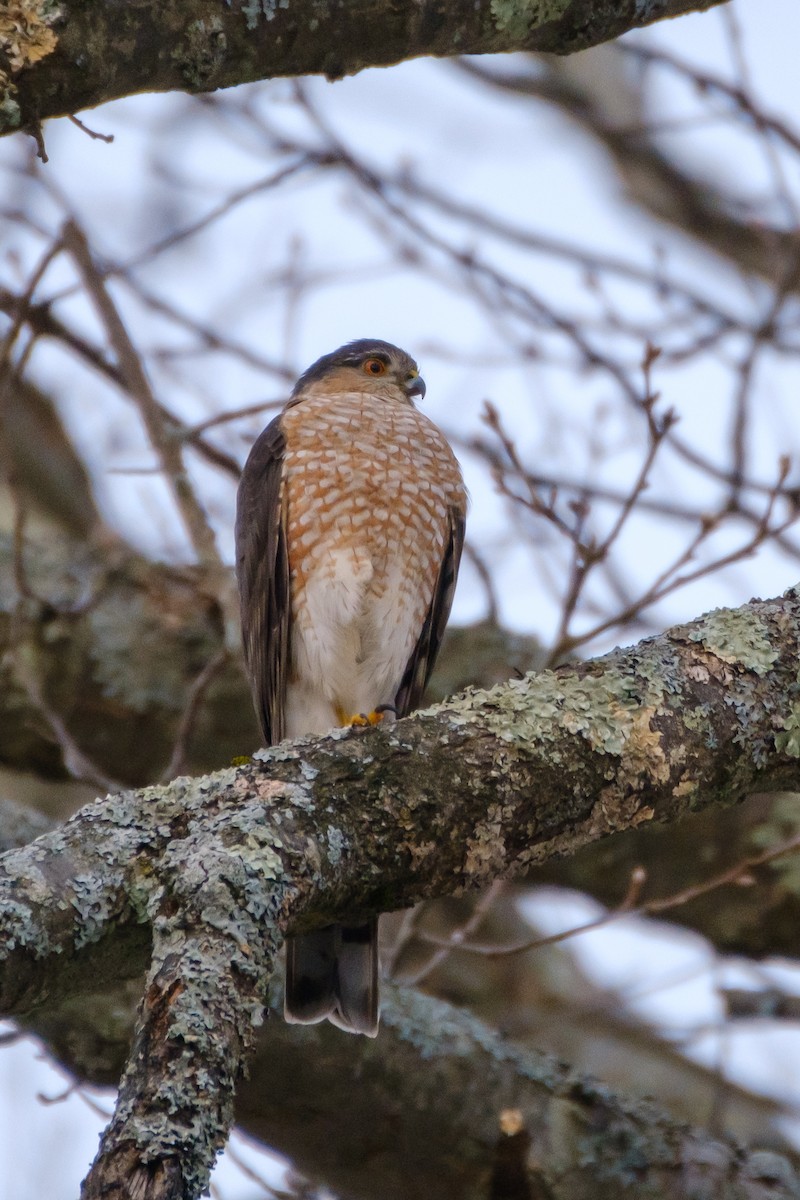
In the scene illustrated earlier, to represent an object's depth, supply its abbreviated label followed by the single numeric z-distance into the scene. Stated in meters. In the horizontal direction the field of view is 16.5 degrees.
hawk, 9.49
